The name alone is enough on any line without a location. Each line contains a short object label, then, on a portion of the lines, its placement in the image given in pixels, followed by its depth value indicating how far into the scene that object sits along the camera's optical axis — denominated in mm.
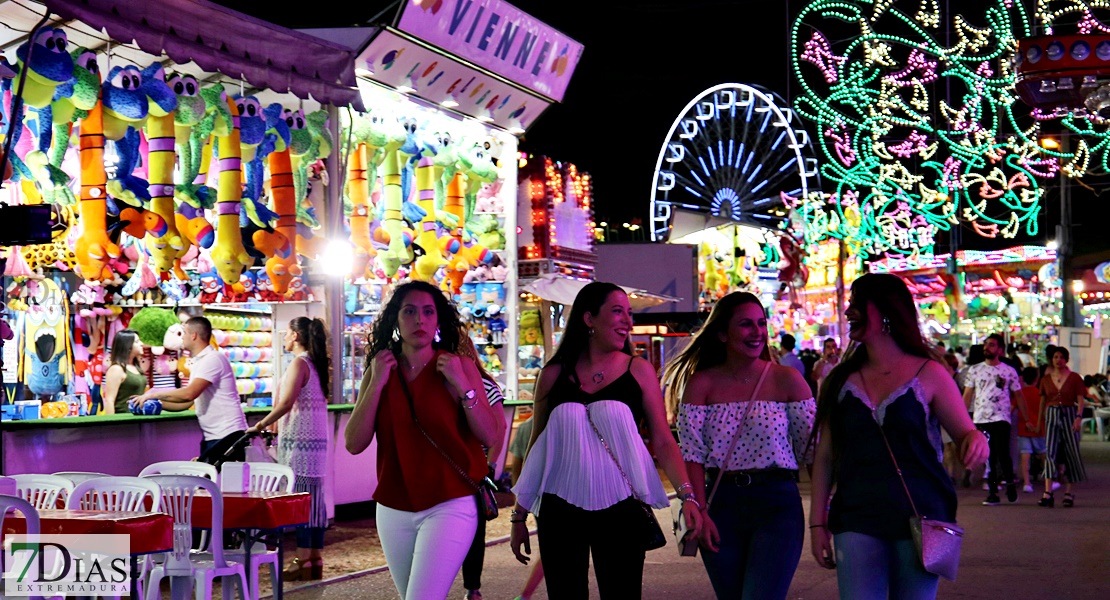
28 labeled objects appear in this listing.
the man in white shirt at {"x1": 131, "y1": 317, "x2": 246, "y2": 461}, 9016
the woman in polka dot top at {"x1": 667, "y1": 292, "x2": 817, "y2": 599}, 4867
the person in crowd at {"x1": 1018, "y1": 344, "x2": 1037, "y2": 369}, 32125
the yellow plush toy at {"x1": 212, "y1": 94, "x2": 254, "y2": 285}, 10648
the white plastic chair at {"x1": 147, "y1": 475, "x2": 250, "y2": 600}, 5906
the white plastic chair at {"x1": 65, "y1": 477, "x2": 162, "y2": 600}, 5836
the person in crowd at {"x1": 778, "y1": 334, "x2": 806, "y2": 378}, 18914
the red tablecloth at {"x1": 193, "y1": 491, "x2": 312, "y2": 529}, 6145
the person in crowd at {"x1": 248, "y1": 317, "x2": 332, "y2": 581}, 9039
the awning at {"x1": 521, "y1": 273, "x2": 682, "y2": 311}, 17312
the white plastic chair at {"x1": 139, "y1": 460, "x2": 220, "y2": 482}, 6496
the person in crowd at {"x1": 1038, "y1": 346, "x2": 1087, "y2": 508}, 14703
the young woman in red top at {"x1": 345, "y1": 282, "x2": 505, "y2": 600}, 4781
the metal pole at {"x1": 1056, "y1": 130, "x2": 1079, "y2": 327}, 29859
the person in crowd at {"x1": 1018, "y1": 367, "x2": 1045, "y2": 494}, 14922
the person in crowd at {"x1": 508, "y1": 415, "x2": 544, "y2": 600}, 7234
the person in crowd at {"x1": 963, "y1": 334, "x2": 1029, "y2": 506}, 14312
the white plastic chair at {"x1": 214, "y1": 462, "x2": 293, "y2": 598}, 6605
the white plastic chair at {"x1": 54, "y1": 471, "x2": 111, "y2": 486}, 6418
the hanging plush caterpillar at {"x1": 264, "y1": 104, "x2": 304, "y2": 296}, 11453
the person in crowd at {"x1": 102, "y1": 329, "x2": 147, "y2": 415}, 11156
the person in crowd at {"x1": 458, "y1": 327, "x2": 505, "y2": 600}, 7355
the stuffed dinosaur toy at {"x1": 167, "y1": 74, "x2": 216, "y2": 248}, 10375
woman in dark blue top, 4527
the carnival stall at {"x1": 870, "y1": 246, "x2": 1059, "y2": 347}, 44094
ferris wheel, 30812
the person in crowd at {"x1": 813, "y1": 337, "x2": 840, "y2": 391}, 20625
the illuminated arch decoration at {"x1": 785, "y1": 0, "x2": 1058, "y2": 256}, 16484
